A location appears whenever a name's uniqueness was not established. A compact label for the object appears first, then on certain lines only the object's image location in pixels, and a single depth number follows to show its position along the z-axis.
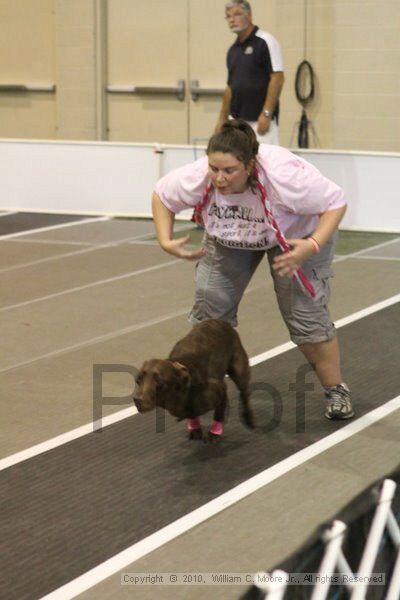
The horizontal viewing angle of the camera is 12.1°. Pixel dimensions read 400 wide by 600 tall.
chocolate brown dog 6.78
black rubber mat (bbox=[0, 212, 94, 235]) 17.40
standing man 16.12
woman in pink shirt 7.11
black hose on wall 22.05
